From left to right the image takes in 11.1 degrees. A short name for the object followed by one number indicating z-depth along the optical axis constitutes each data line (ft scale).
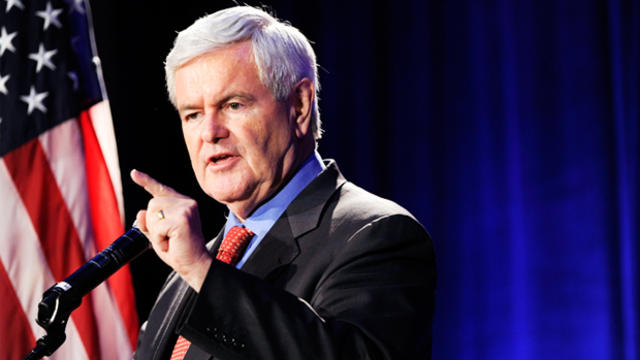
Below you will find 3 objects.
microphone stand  12.39
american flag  15.16
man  12.09
